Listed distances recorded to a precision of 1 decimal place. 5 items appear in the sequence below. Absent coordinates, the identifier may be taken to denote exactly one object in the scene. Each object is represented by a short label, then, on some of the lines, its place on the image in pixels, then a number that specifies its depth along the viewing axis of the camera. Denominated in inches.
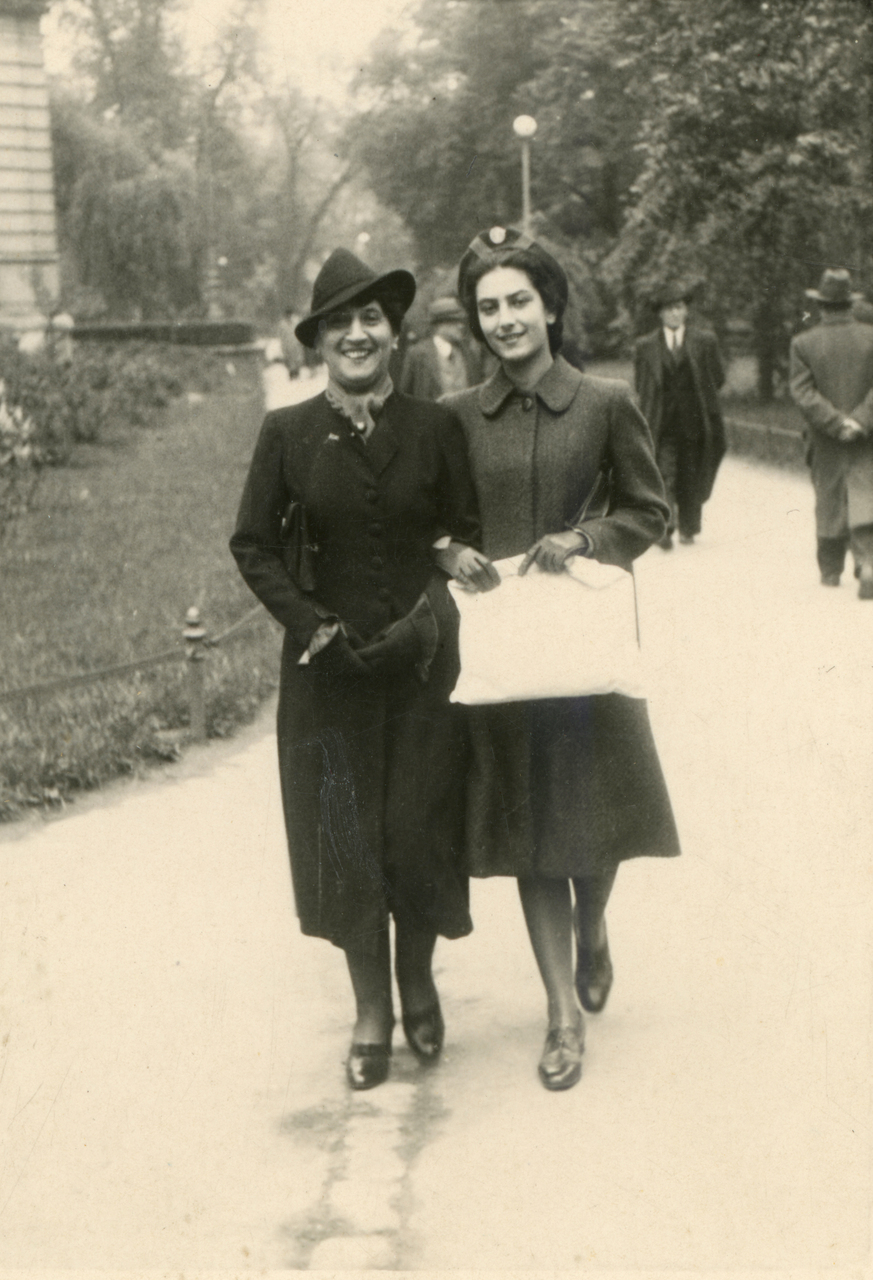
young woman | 164.7
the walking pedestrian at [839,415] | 416.2
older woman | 164.2
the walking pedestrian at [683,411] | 514.0
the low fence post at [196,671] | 308.0
